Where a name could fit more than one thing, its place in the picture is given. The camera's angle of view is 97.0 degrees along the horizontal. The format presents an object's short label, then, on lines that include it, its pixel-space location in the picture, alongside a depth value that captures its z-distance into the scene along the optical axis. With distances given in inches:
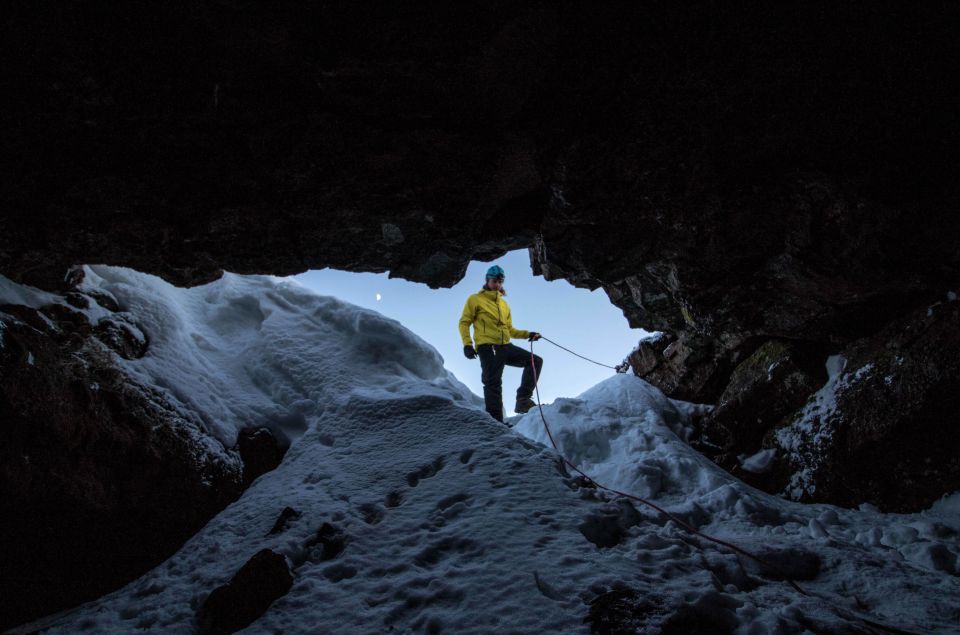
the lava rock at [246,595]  136.3
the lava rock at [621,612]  112.0
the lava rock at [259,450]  254.3
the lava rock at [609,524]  165.0
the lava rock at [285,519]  186.6
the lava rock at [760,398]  269.0
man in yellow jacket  378.3
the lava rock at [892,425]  200.4
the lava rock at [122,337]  247.9
